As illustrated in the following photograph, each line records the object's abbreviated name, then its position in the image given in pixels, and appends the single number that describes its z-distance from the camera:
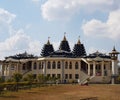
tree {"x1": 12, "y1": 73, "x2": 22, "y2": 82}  59.45
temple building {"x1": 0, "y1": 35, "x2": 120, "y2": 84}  87.06
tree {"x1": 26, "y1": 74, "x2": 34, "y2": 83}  66.31
